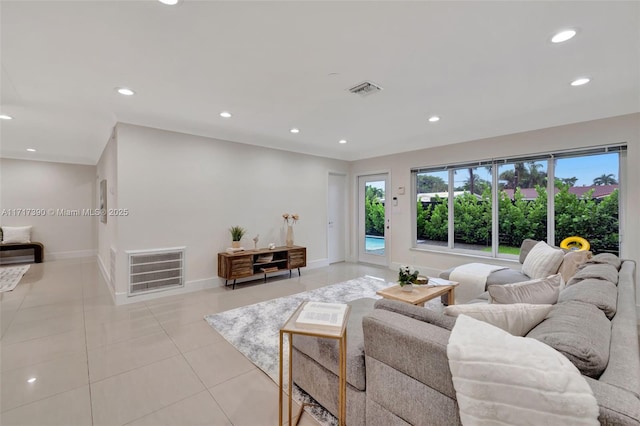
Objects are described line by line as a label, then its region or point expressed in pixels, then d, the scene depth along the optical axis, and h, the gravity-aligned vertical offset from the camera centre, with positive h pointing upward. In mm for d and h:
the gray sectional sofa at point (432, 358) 999 -587
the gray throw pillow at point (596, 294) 1484 -504
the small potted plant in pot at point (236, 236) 4752 -406
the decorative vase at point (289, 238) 5495 -518
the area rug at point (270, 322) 2279 -1260
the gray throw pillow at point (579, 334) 1008 -518
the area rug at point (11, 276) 4617 -1148
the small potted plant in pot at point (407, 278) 2941 -705
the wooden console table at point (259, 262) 4527 -871
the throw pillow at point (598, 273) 2053 -499
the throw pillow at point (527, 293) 1720 -518
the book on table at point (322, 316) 1424 -563
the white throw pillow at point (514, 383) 855 -569
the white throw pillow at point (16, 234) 6434 -458
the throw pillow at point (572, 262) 2944 -569
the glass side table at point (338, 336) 1352 -589
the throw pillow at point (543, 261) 3094 -599
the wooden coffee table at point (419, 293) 2744 -855
